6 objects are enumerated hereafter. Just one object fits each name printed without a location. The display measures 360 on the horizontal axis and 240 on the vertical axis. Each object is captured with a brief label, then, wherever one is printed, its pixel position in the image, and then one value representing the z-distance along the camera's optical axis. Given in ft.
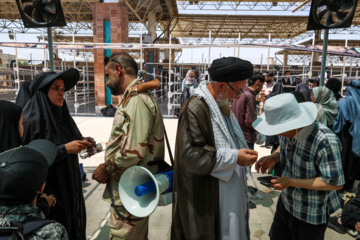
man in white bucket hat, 4.96
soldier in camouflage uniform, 5.74
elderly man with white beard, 4.99
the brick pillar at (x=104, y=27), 31.65
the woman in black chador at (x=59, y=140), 6.47
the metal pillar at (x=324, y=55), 8.89
